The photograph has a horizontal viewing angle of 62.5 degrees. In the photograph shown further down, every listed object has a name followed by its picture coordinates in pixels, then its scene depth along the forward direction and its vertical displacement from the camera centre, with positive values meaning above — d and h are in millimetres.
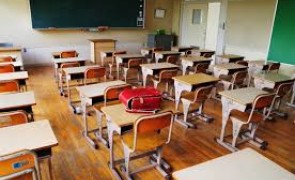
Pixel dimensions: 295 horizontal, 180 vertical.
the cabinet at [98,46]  7754 -435
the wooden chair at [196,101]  3748 -1022
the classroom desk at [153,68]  4879 -670
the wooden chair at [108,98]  3154 -849
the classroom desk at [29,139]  1834 -842
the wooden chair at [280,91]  4016 -906
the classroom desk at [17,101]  2686 -802
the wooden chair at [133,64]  5748 -715
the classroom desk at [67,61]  5246 -623
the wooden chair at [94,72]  4309 -708
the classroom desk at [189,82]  3842 -737
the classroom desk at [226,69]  4961 -660
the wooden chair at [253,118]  3100 -1066
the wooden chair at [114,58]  6586 -706
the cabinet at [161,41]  9312 -268
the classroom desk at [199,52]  6938 -482
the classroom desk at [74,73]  4305 -714
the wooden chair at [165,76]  4609 -790
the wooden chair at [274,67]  5460 -669
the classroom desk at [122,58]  6090 -611
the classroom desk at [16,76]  3750 -717
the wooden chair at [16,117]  2227 -793
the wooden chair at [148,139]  2252 -1079
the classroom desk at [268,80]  4234 -738
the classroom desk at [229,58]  6172 -571
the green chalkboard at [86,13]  7598 +622
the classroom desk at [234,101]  3178 -833
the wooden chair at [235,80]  4667 -858
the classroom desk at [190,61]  5641 -592
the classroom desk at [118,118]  2387 -834
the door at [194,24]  8883 +409
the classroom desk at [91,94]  3168 -791
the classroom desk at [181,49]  7664 -448
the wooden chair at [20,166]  1526 -863
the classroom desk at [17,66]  4647 -682
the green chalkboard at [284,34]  5625 +75
